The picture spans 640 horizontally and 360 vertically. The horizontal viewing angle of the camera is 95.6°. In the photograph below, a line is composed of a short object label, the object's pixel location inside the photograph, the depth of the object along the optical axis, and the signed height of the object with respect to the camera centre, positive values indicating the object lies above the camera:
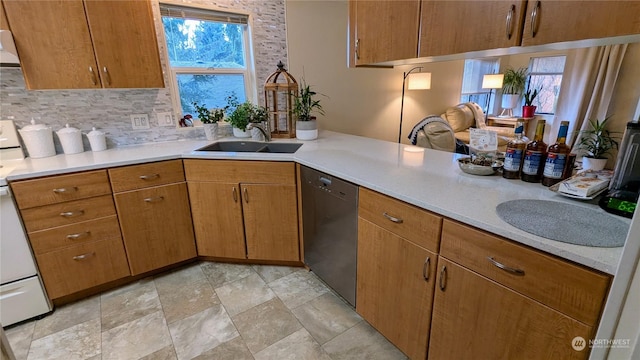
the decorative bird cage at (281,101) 2.49 +0.03
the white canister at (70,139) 2.05 -0.21
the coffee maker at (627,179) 1.01 -0.29
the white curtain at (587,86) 2.67 +0.12
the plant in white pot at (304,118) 2.50 -0.12
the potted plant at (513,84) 5.53 +0.29
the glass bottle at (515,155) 1.37 -0.25
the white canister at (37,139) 1.92 -0.20
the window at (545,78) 4.88 +0.38
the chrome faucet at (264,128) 2.52 -0.19
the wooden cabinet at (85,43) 1.71 +0.40
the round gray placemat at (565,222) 0.86 -0.40
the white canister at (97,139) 2.16 -0.23
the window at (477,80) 5.44 +0.38
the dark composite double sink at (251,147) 2.45 -0.34
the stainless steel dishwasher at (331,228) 1.62 -0.74
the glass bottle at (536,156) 1.31 -0.25
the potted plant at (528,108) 4.43 -0.12
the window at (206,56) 2.41 +0.43
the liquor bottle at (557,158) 1.24 -0.25
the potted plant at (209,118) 2.54 -0.11
